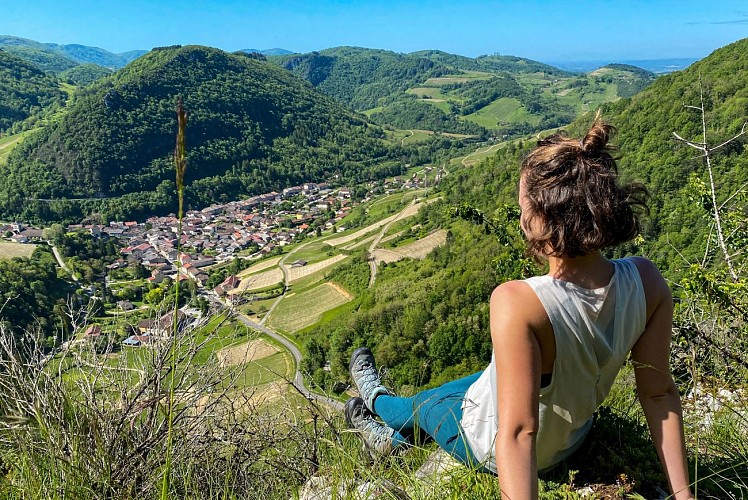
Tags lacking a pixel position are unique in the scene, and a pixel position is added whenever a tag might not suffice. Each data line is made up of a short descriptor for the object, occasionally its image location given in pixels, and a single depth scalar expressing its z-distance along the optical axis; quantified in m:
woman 1.18
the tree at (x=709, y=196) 2.93
